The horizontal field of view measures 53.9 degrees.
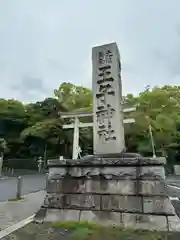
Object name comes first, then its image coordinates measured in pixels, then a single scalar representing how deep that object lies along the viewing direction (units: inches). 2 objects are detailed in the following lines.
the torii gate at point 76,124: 608.4
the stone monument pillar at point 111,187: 145.6
